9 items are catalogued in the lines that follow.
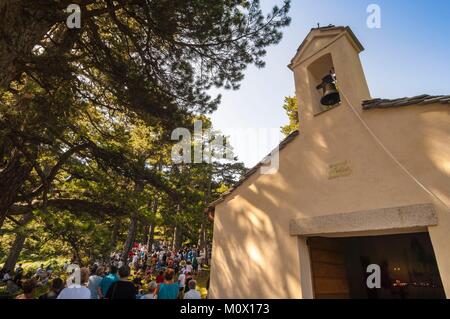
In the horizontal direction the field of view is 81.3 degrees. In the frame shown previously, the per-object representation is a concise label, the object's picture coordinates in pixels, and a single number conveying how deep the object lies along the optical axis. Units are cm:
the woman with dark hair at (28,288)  416
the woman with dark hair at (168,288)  541
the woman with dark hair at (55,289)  453
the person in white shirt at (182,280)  1110
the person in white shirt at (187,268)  1401
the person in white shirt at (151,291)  516
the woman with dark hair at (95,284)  619
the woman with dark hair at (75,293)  394
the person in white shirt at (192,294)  506
